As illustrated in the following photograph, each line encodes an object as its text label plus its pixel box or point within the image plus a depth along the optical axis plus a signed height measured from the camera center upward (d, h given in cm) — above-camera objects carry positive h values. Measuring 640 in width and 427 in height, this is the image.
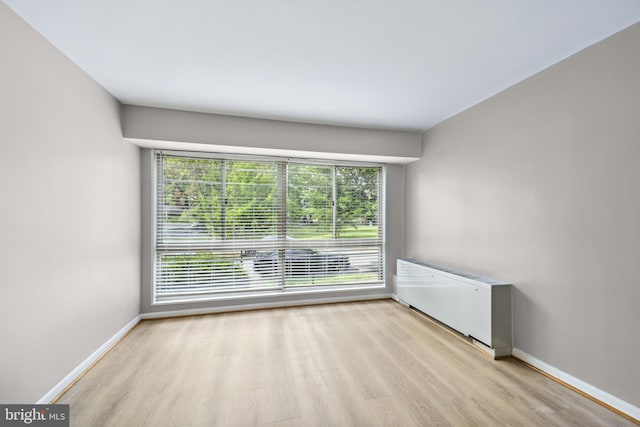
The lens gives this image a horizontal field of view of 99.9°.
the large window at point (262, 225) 368 -17
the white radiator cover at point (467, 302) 254 -97
